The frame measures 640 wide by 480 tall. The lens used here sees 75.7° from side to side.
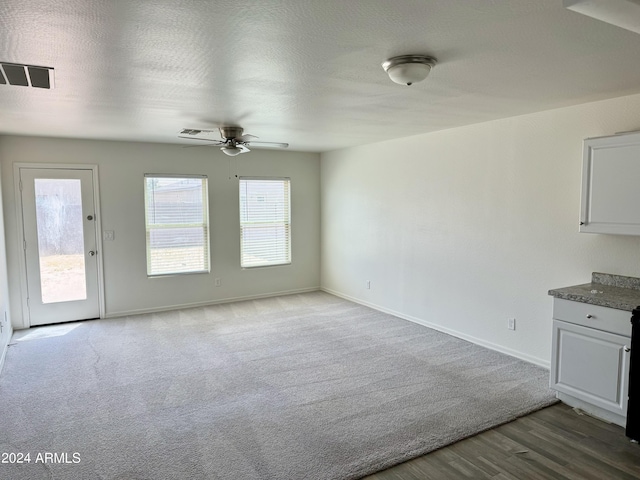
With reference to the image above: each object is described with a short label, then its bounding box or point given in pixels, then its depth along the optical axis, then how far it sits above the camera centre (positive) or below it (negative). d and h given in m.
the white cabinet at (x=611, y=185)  3.07 +0.20
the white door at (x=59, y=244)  5.35 -0.42
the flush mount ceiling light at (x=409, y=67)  2.39 +0.85
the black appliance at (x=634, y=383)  2.73 -1.15
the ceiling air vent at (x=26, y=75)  2.47 +0.88
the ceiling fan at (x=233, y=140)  4.54 +0.82
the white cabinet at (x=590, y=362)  2.89 -1.12
